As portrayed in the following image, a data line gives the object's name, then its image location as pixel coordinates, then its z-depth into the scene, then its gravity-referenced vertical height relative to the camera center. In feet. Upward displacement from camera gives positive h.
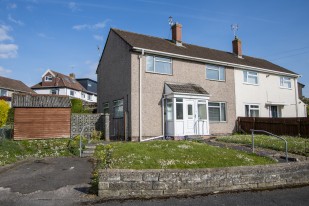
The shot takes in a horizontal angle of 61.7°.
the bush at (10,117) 93.21 +1.86
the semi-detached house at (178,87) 55.01 +8.44
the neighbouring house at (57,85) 159.53 +23.08
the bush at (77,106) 89.29 +5.60
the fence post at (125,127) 54.33 -1.21
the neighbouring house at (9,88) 150.51 +21.21
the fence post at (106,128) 55.62 -1.43
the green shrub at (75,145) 40.24 -3.91
